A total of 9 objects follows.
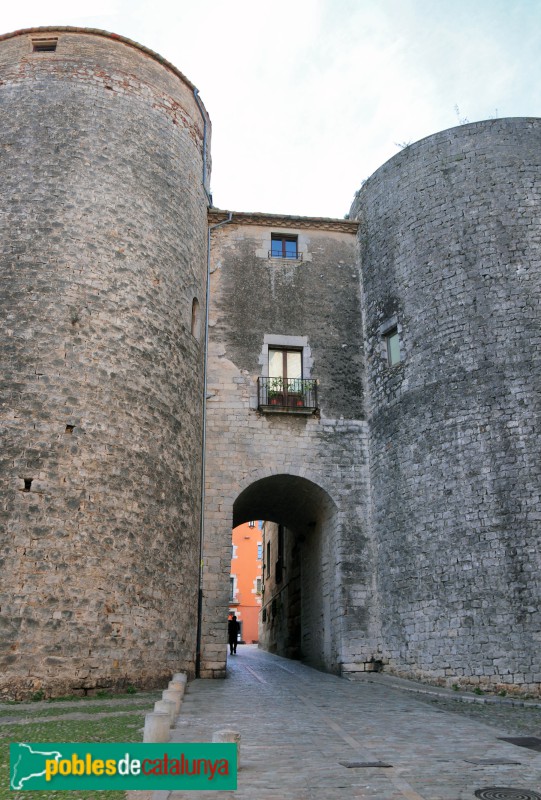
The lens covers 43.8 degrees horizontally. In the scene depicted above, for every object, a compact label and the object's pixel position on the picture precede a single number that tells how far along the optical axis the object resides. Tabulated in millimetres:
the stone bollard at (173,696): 7884
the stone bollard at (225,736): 4715
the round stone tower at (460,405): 11289
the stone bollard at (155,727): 5402
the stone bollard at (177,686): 8680
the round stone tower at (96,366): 9875
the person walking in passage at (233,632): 22391
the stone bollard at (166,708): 6305
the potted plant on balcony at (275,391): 15062
